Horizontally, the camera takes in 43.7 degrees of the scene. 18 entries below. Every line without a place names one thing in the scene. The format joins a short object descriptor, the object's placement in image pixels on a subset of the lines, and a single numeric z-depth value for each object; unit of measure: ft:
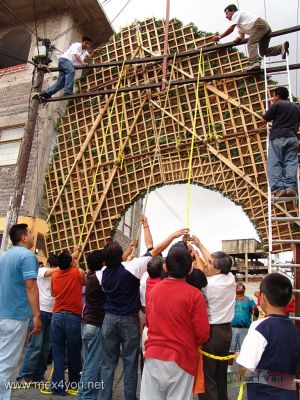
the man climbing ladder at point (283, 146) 13.74
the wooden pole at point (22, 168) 20.06
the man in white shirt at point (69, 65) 23.20
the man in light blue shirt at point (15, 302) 10.24
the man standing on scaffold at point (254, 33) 18.35
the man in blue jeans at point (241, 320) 18.97
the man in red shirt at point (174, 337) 7.81
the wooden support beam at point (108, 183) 22.15
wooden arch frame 19.74
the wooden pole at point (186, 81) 18.76
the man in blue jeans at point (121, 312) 10.85
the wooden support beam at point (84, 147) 23.38
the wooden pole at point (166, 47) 20.15
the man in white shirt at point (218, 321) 10.62
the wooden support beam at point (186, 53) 18.69
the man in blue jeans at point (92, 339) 11.81
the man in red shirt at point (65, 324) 13.34
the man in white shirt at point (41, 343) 14.64
